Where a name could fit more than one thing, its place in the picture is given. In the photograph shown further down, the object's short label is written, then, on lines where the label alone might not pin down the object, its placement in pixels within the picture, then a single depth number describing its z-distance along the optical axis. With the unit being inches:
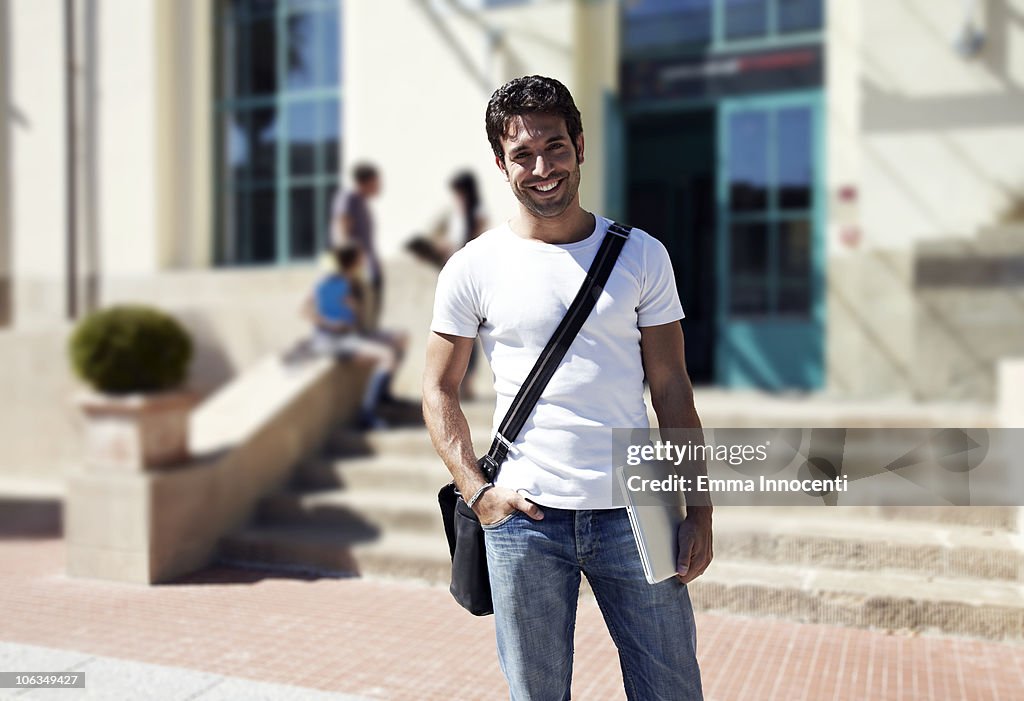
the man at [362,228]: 316.5
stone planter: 229.5
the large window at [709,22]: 349.1
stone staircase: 187.2
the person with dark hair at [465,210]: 327.0
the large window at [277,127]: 427.2
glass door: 347.6
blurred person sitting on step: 295.7
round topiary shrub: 230.5
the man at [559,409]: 88.0
